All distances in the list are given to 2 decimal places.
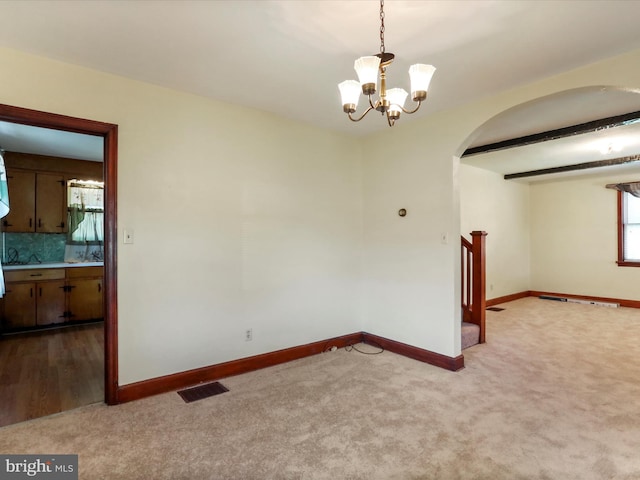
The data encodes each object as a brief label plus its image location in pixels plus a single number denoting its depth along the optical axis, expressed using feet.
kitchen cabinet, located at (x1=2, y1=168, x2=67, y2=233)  15.74
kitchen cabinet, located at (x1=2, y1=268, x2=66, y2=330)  14.76
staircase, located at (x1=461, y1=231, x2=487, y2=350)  13.57
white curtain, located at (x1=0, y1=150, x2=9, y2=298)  12.91
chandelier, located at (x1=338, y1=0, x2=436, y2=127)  5.47
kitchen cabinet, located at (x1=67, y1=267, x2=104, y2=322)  16.17
